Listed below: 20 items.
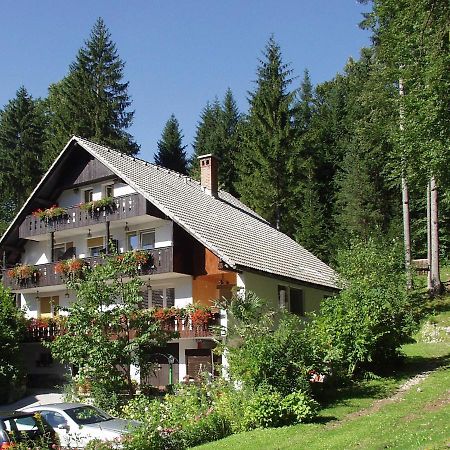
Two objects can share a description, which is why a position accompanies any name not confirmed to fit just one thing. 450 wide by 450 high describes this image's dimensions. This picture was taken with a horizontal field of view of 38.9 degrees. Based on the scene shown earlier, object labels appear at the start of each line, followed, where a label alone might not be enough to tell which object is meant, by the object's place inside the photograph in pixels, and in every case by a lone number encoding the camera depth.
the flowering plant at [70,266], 27.70
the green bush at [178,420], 13.36
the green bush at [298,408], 14.48
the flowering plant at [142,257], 25.75
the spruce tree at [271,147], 44.09
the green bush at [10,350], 26.67
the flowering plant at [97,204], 27.77
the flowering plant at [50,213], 29.86
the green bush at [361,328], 17.94
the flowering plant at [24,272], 30.17
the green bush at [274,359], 15.51
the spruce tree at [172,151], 56.69
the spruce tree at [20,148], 49.78
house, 25.23
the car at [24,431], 12.97
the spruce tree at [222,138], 53.19
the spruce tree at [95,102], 46.16
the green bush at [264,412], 14.52
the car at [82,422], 14.23
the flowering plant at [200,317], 23.56
